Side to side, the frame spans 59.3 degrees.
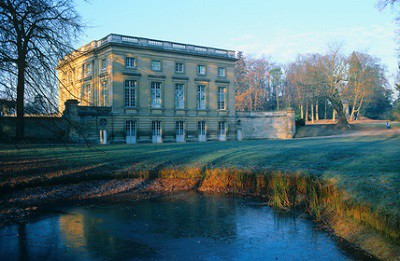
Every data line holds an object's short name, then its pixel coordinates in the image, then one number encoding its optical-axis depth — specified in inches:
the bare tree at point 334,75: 1742.1
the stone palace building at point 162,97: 1395.2
